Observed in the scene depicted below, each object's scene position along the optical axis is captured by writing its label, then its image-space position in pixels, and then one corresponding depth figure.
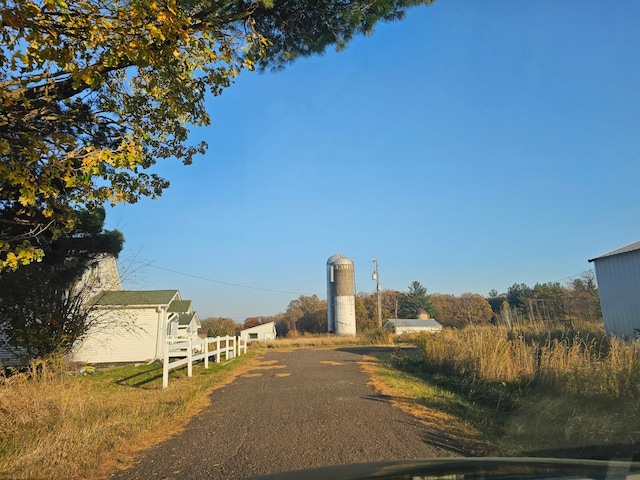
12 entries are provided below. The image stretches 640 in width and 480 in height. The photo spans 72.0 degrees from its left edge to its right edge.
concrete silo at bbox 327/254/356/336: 44.94
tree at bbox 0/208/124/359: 9.60
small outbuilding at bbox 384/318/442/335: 58.34
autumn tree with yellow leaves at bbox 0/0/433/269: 4.13
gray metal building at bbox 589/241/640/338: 16.31
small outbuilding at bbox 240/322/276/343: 64.19
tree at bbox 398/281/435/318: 90.81
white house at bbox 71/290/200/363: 22.14
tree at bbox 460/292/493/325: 77.50
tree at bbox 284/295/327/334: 72.50
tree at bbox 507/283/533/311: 84.62
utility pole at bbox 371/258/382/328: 44.81
